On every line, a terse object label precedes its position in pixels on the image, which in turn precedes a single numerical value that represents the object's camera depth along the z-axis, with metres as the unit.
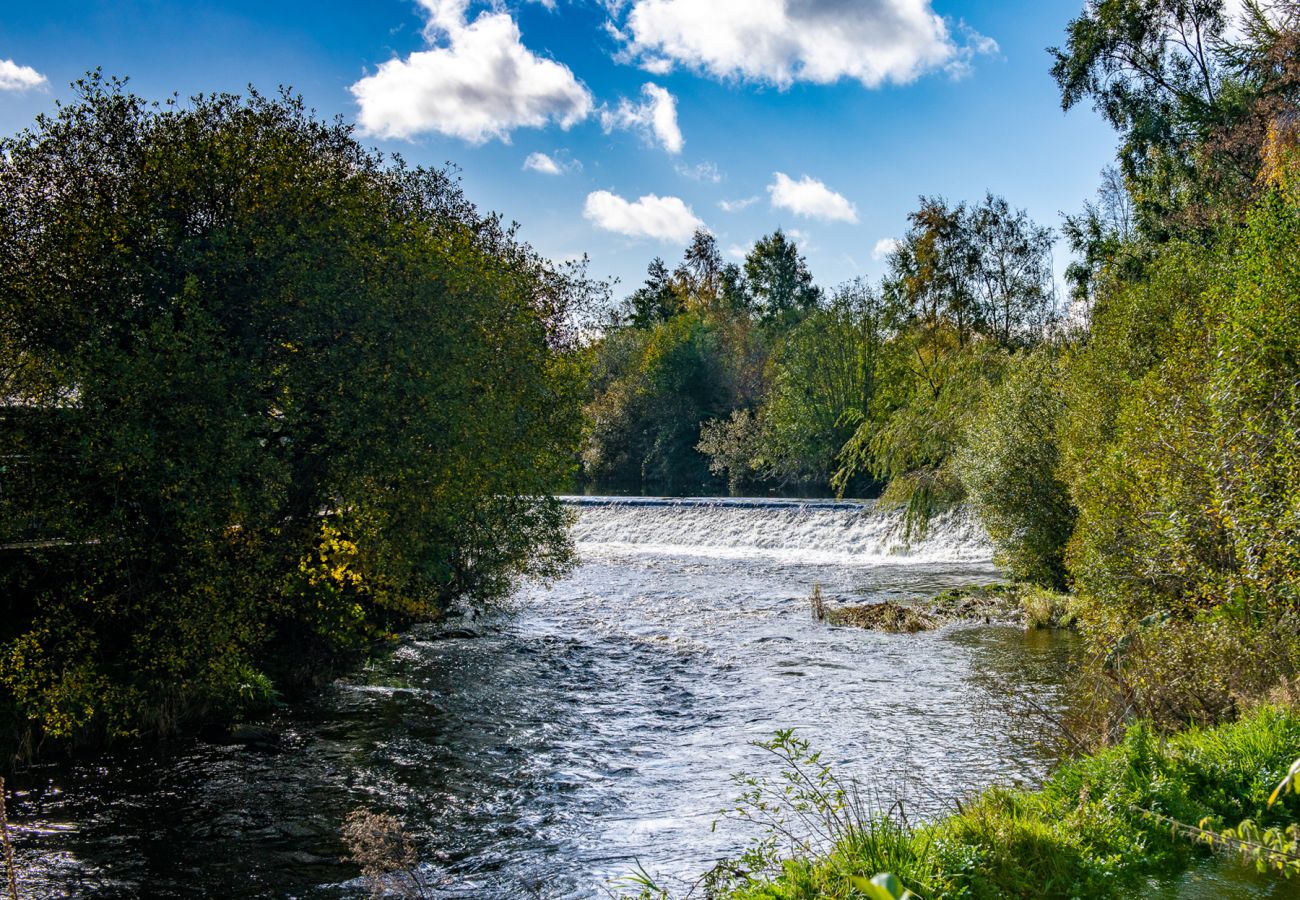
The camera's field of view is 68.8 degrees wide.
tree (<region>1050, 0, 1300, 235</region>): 21.23
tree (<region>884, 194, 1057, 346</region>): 44.09
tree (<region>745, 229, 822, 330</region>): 73.94
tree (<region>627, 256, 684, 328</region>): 75.31
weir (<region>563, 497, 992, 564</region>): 26.12
